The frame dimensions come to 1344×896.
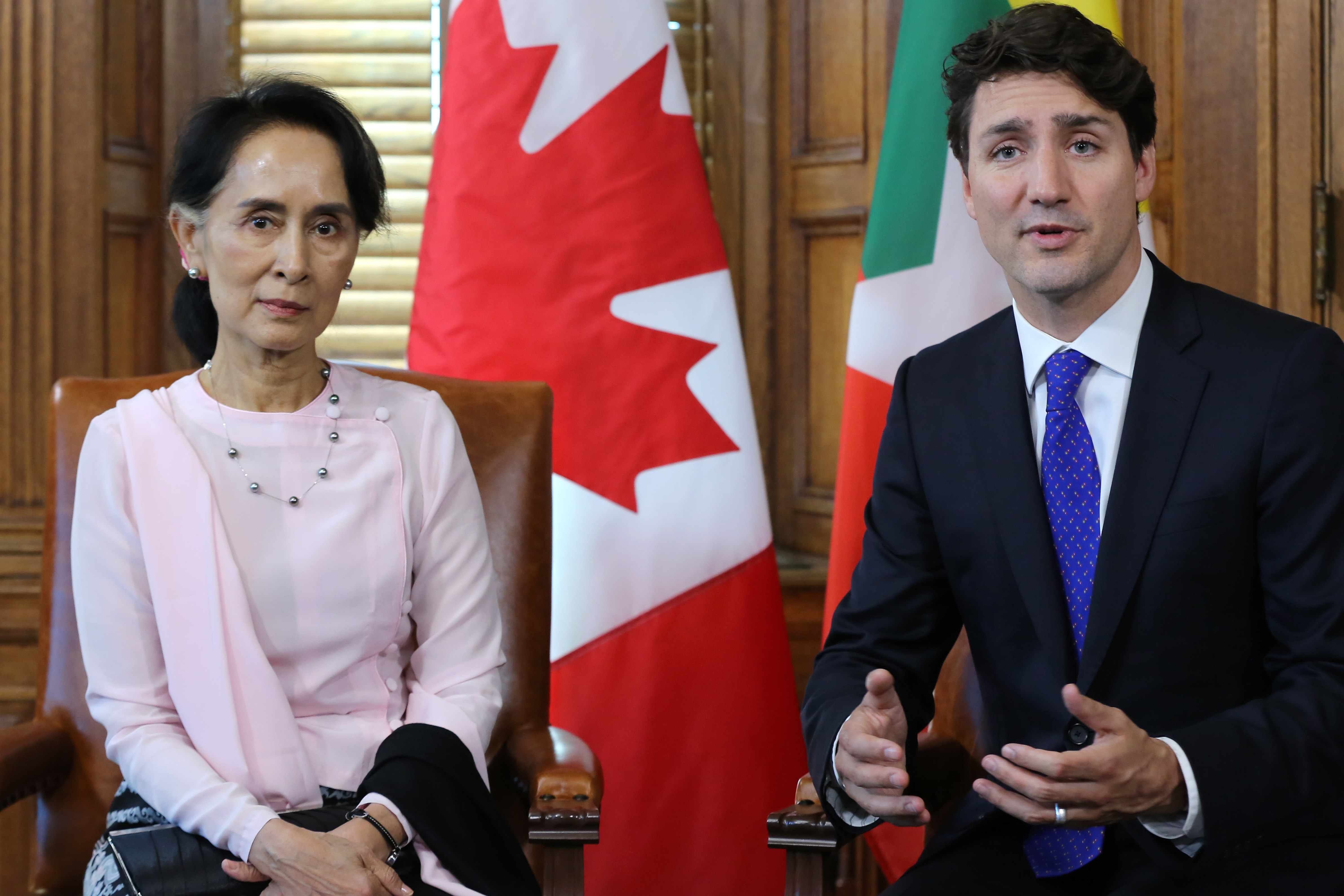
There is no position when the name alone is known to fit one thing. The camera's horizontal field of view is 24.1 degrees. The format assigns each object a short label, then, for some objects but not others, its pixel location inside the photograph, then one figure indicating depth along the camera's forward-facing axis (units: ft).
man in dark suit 8.57
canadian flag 10.43
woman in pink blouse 8.94
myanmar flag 10.55
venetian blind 11.93
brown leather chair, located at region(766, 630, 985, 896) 8.88
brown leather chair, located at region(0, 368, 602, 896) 9.11
